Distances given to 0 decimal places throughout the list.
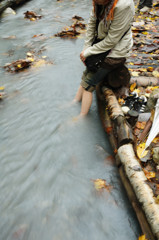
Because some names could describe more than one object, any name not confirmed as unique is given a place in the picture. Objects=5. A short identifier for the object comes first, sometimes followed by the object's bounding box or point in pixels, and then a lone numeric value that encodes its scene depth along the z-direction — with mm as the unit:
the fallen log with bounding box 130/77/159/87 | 3902
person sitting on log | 2363
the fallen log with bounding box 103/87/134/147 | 2604
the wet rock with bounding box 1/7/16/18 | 8533
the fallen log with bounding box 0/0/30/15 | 8434
